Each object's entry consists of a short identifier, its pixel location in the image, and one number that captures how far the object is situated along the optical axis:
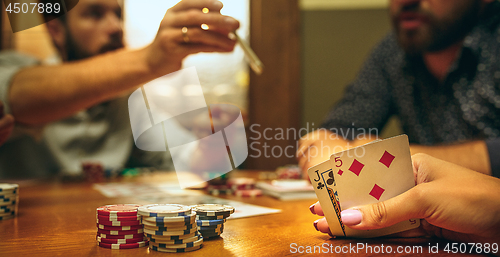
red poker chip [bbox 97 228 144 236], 0.65
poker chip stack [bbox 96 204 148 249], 0.65
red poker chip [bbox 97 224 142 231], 0.65
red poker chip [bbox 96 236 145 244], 0.65
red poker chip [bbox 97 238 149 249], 0.65
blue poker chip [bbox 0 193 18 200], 0.90
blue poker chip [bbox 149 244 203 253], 0.63
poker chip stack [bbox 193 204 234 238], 0.70
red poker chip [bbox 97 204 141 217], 0.66
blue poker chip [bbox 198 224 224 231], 0.70
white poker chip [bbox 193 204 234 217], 0.72
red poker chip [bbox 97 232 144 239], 0.65
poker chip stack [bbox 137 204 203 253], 0.62
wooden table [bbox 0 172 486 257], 0.64
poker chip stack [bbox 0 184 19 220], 0.90
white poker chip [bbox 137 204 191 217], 0.62
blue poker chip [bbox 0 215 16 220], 0.90
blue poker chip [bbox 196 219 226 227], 0.70
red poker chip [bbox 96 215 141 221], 0.66
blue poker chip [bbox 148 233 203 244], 0.63
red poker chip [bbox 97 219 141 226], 0.65
